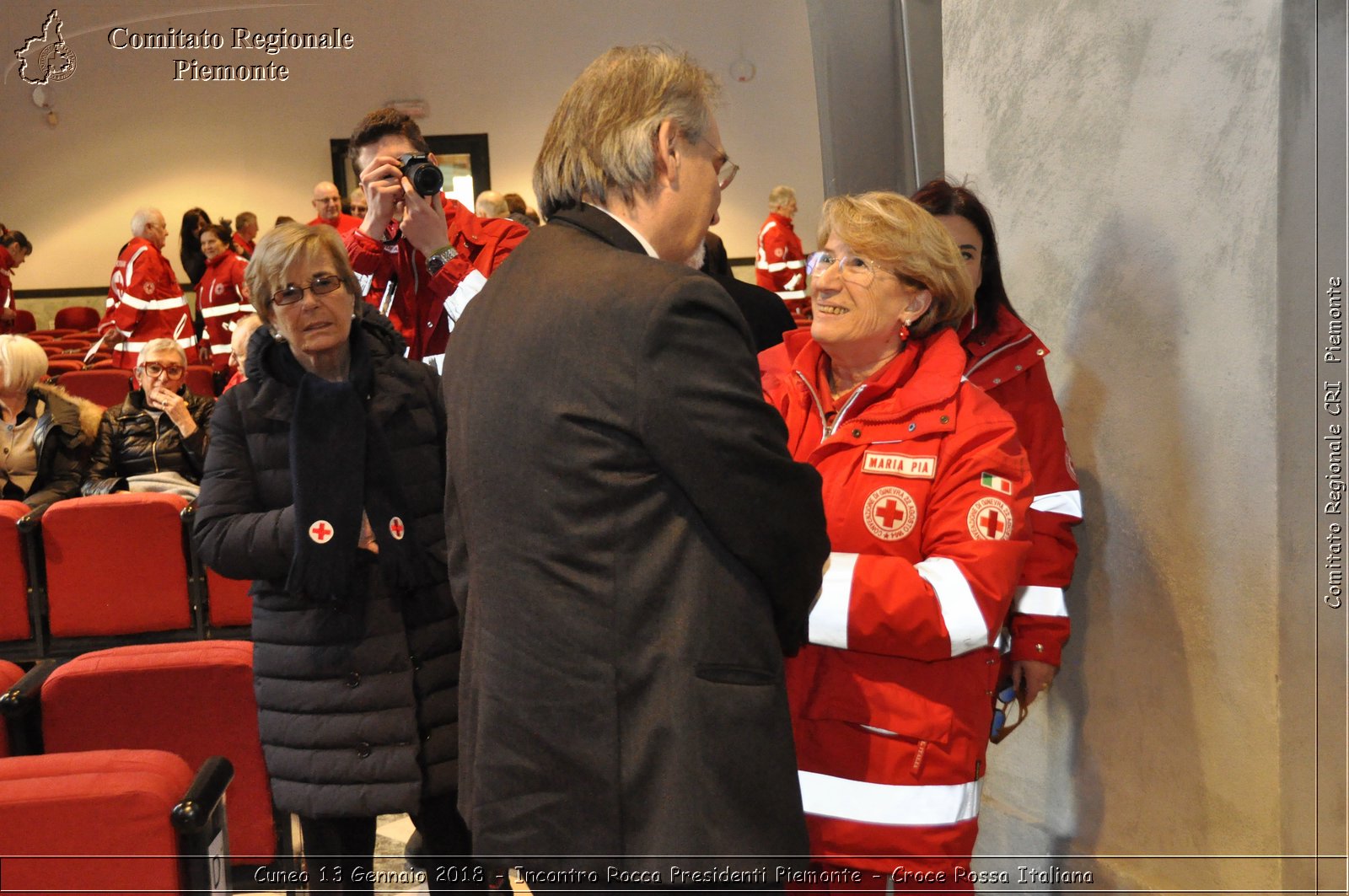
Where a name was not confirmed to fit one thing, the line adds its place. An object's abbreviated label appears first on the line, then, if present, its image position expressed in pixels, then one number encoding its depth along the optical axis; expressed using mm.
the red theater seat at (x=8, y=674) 2012
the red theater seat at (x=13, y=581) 3662
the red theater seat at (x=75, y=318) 12078
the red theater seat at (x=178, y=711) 2002
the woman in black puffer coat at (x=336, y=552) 2051
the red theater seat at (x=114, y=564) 3682
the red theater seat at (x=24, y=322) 11547
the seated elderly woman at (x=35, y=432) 4367
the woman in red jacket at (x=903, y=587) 1522
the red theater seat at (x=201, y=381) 6535
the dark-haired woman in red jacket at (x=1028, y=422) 2041
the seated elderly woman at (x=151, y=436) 4395
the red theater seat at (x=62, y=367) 7820
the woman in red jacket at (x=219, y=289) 8875
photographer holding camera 2484
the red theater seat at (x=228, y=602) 3820
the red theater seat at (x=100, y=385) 6270
